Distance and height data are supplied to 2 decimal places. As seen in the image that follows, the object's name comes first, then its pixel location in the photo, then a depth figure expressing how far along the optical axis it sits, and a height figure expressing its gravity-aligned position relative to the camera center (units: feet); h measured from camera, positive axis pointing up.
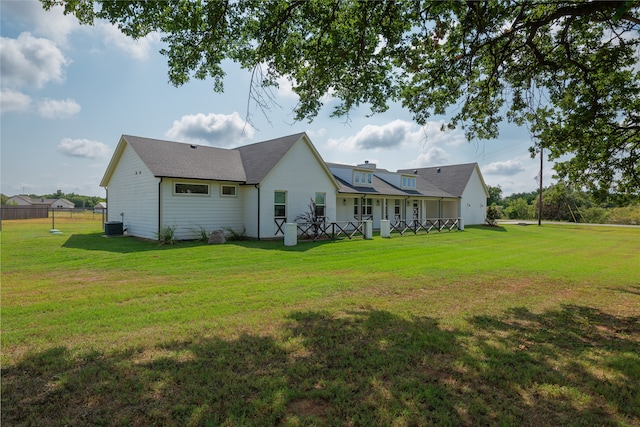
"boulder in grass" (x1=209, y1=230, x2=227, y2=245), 51.70 -3.86
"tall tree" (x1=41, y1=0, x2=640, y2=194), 19.29 +10.16
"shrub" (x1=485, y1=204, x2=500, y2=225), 107.39 -1.01
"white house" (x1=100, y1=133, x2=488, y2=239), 53.11 +4.45
